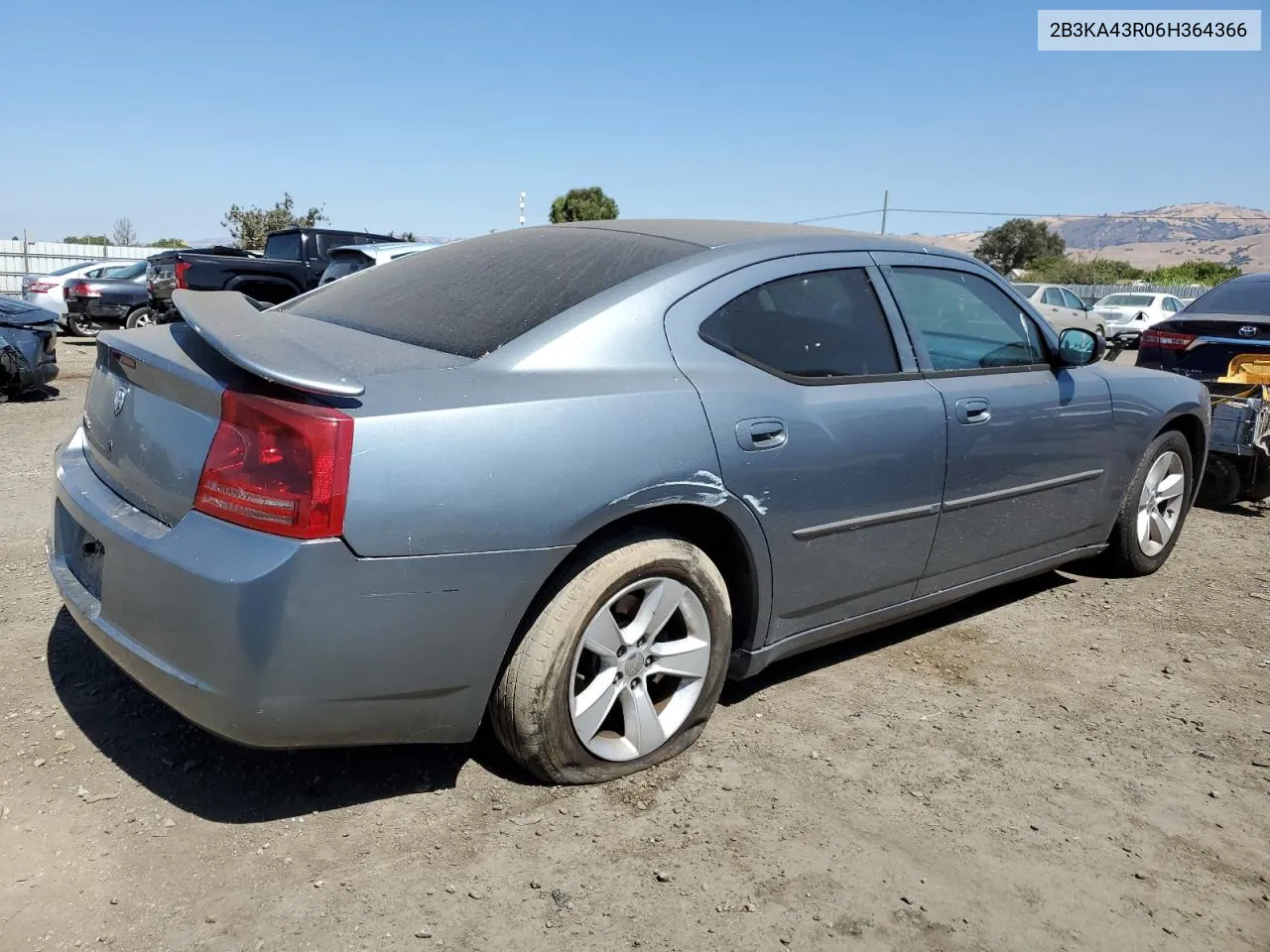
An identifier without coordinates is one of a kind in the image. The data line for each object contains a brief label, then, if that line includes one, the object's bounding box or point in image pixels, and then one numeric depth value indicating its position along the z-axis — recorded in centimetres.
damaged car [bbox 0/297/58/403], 909
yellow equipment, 641
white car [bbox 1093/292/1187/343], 2635
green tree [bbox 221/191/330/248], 4519
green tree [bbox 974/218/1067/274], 6625
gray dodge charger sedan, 227
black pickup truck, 1283
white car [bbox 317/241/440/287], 1084
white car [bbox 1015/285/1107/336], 2297
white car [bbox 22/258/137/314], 1692
